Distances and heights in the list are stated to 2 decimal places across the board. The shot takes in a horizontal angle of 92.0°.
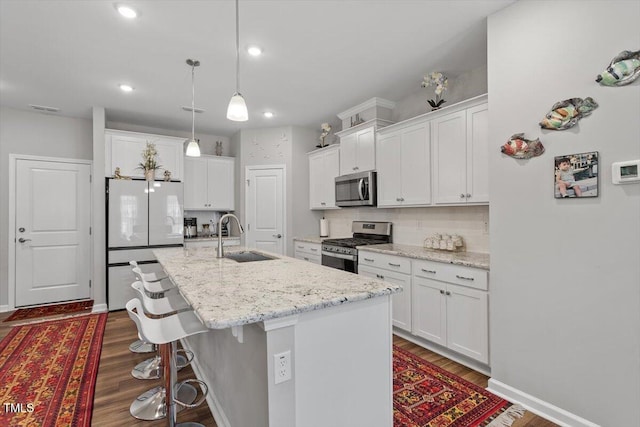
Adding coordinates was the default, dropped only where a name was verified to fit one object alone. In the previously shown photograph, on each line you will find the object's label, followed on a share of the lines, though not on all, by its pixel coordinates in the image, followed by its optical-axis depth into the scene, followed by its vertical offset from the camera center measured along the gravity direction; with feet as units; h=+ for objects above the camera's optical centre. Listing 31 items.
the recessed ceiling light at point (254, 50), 8.81 +4.74
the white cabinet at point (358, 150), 12.73 +2.78
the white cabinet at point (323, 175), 15.16 +1.95
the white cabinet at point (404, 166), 10.54 +1.70
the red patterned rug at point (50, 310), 13.05 -4.25
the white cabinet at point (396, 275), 9.96 -2.11
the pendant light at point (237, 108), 6.73 +2.31
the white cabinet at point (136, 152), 14.08 +2.98
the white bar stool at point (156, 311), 6.23 -2.12
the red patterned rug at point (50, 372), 6.60 -4.23
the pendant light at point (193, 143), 9.62 +2.42
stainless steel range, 12.21 -1.24
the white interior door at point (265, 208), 16.70 +0.32
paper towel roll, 16.93 -0.79
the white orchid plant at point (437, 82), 10.09 +4.34
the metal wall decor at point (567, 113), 5.83 +1.95
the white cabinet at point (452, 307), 7.88 -2.63
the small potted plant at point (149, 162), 14.53 +2.51
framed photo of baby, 5.75 +0.71
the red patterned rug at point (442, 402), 6.33 -4.24
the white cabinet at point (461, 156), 8.78 +1.71
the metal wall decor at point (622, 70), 5.27 +2.49
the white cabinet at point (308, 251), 14.21 -1.81
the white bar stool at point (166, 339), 5.32 -2.13
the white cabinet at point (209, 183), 16.67 +1.73
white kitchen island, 4.03 -1.93
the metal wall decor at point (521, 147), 6.55 +1.43
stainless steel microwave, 12.60 +1.04
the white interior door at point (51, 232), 14.03 -0.78
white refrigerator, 13.73 -0.55
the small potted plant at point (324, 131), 15.78 +4.31
